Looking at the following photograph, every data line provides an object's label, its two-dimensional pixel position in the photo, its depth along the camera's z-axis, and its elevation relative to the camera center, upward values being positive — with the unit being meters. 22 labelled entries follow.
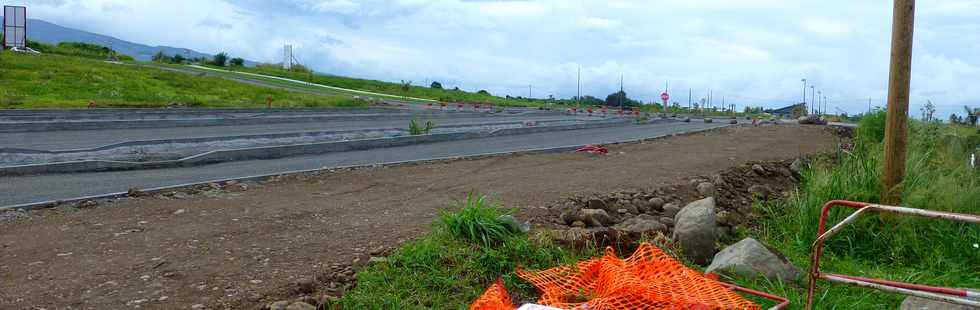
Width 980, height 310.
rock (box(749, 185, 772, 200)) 10.81 -0.95
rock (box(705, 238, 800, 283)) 5.89 -1.08
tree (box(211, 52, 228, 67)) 61.40 +3.57
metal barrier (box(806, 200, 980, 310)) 4.37 -0.94
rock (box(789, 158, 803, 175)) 13.52 -0.70
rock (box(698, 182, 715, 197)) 10.14 -0.88
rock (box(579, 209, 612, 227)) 7.60 -0.99
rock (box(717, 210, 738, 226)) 8.26 -1.04
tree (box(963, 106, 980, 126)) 26.80 +0.63
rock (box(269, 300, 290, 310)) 4.85 -1.27
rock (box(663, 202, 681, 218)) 8.62 -1.00
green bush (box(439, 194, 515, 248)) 6.21 -0.92
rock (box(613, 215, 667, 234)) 7.11 -1.00
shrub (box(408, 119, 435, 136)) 17.39 -0.37
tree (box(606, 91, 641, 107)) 56.55 +1.47
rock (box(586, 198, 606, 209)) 8.39 -0.94
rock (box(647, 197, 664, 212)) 9.02 -0.98
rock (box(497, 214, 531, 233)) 6.54 -0.92
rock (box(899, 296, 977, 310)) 4.92 -1.15
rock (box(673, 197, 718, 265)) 6.70 -0.99
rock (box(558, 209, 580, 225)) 7.63 -0.99
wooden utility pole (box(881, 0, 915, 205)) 7.20 +0.30
